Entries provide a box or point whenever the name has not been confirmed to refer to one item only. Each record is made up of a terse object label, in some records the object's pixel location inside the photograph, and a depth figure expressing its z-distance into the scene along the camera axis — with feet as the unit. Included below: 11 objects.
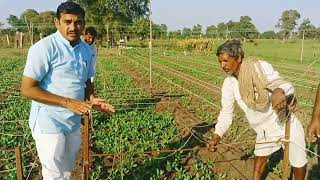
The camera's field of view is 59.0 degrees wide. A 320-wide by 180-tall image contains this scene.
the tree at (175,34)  105.68
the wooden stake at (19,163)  6.93
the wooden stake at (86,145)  8.23
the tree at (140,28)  91.65
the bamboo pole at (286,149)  8.26
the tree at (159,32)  102.03
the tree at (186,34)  109.33
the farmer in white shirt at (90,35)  15.26
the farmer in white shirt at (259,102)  8.19
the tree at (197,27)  168.68
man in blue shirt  6.55
